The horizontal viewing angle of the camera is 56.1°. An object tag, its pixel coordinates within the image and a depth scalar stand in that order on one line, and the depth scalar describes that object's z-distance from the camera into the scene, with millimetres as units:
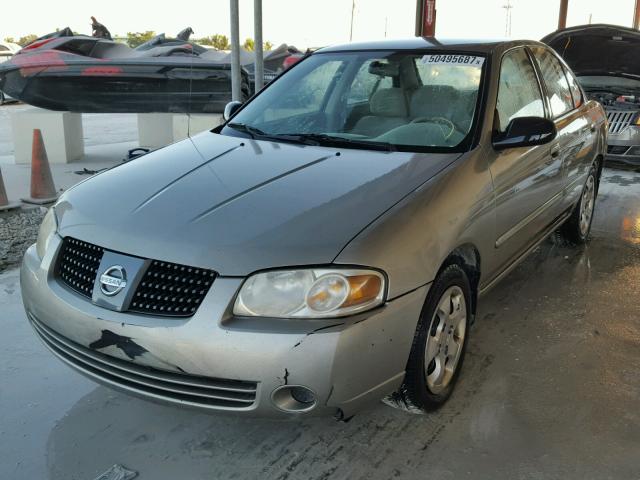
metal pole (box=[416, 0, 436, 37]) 10609
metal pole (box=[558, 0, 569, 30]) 16797
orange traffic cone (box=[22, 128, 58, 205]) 5727
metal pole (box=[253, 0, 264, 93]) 6066
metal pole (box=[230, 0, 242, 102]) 5909
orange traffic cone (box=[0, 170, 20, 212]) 5412
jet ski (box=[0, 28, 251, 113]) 8625
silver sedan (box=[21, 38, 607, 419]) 1898
